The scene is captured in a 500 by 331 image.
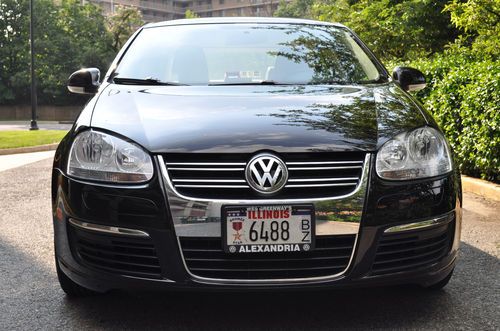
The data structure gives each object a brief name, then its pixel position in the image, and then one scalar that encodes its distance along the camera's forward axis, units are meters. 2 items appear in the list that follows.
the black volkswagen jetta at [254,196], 2.42
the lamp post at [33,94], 23.06
